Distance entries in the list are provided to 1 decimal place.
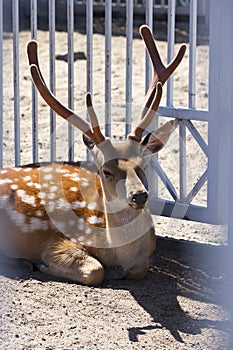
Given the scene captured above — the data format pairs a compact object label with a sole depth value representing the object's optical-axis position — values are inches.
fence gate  393.1
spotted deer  374.7
